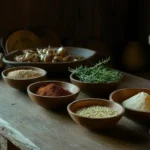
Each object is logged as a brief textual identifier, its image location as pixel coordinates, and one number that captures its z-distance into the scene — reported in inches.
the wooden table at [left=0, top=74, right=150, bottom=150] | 32.3
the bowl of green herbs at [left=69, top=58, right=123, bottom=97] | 41.8
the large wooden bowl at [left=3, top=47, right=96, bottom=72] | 48.7
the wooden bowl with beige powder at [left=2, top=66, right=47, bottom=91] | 43.7
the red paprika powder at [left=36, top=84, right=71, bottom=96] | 38.7
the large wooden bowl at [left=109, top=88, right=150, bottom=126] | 34.3
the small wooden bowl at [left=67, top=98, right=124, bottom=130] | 33.1
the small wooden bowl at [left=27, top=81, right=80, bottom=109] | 37.9
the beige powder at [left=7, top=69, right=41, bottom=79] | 44.8
